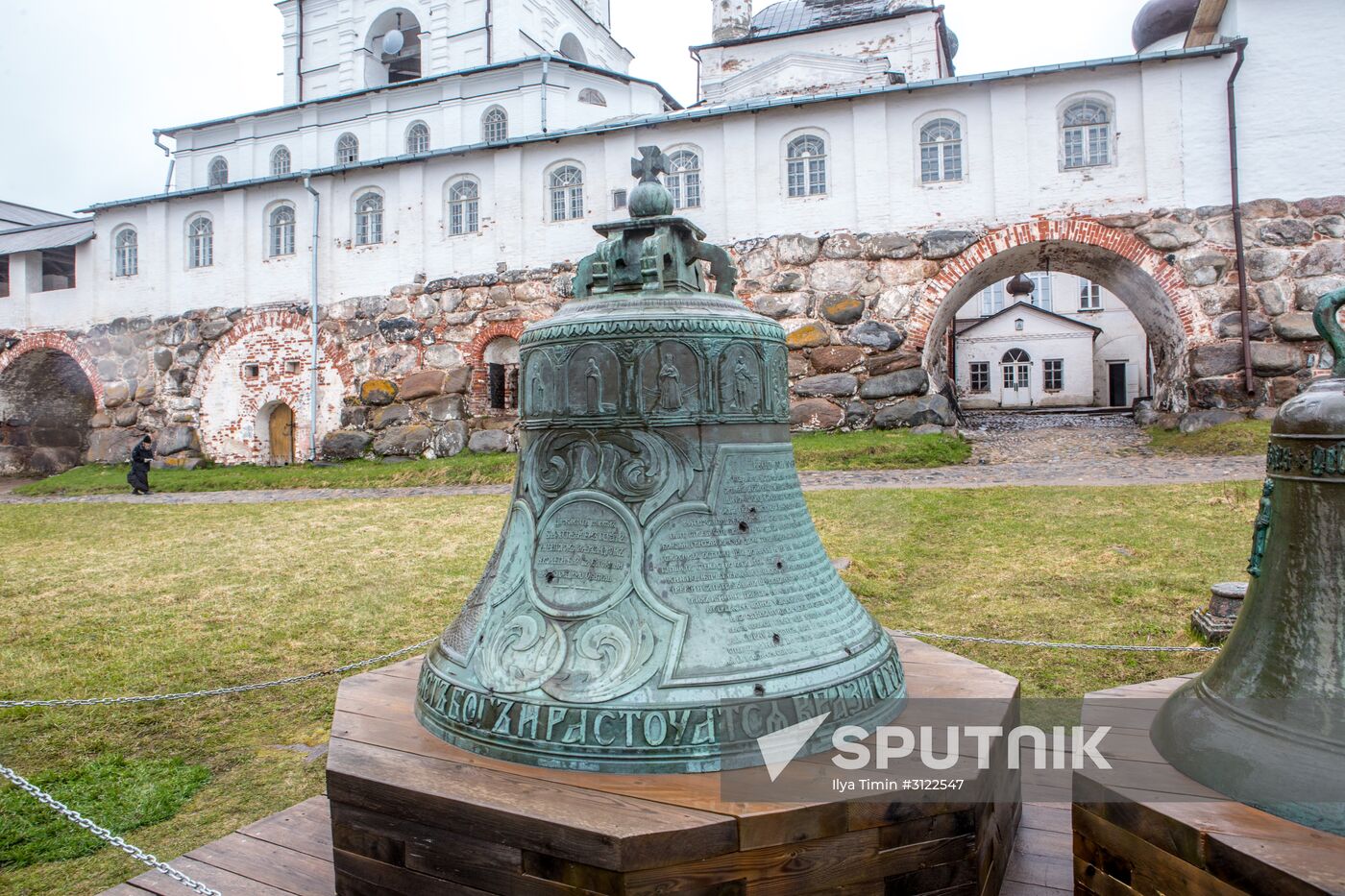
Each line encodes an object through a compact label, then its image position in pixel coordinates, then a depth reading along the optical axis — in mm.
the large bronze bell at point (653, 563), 2105
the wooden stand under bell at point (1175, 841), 1602
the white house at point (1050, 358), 30172
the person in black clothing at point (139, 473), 15336
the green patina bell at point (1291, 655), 1805
